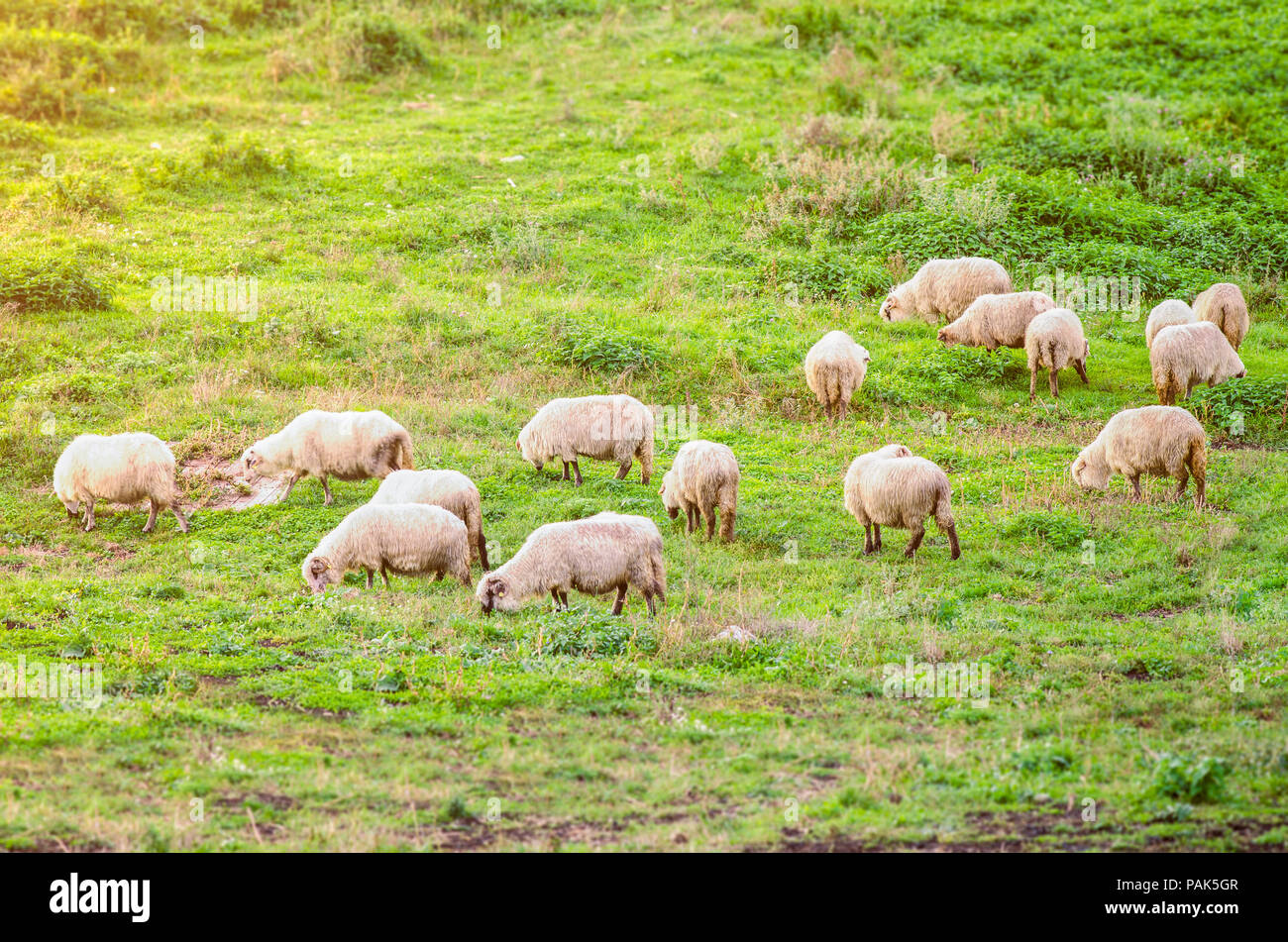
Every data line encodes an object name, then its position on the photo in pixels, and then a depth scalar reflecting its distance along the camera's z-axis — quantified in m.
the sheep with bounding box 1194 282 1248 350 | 19.11
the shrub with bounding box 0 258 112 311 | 18.66
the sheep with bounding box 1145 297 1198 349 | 18.59
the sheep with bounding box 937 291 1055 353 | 18.91
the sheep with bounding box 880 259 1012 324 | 20.22
